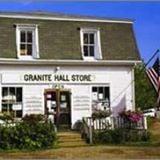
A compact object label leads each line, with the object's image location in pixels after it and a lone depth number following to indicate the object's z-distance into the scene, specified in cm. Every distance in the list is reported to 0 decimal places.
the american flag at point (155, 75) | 2223
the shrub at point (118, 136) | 2078
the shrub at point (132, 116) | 2156
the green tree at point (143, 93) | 3841
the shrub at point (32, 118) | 2000
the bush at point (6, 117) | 2023
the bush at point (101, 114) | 2204
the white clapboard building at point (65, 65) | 2196
